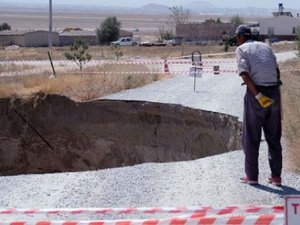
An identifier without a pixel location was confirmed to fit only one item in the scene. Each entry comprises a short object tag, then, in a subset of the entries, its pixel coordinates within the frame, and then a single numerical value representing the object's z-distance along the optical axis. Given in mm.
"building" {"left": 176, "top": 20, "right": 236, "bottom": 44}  115562
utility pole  48931
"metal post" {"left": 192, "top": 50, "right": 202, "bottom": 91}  24284
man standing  8359
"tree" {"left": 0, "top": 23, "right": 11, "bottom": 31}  135875
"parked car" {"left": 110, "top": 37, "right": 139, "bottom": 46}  98619
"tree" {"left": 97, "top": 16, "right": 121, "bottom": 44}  106938
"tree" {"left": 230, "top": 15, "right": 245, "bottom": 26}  124400
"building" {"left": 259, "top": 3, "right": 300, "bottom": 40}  104125
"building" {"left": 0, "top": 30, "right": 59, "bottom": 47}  103375
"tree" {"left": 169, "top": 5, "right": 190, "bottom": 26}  152375
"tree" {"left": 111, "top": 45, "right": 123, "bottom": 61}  52144
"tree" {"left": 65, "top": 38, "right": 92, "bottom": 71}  37156
